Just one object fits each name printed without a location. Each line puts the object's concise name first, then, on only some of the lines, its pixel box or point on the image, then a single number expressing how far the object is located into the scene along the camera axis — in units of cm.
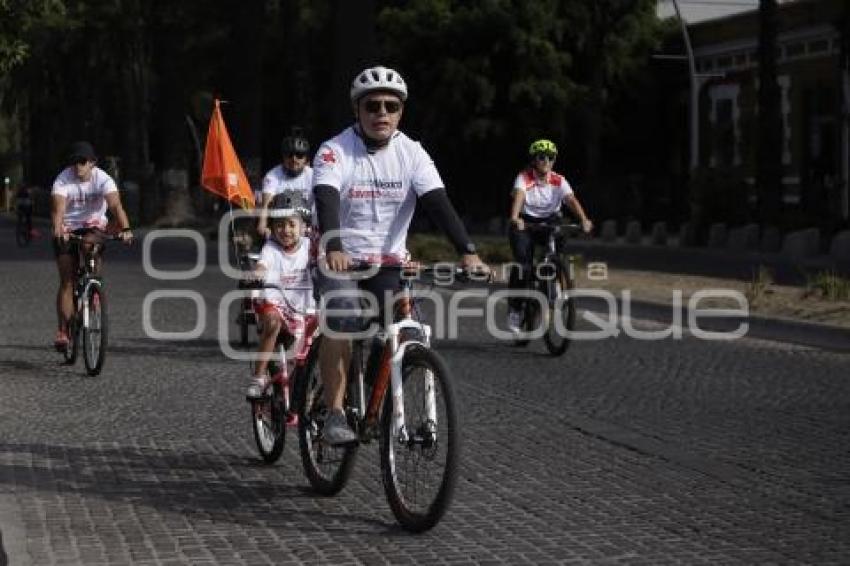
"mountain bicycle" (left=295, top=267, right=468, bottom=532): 634
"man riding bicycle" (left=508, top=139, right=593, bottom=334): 1394
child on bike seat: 819
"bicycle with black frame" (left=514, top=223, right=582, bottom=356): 1337
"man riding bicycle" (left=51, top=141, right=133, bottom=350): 1227
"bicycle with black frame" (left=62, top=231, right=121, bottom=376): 1205
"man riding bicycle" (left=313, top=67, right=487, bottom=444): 684
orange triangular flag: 1177
